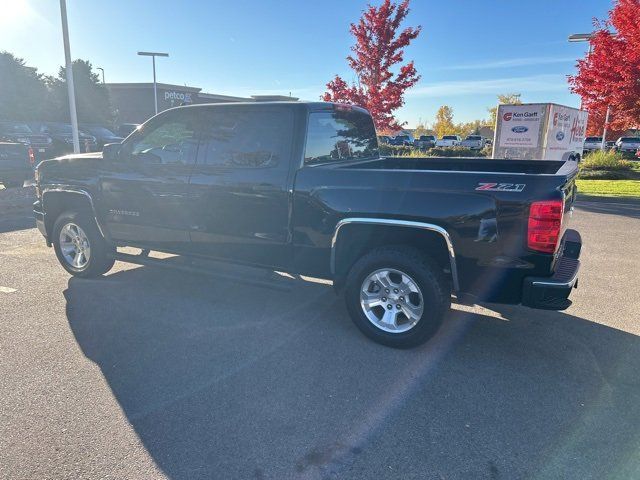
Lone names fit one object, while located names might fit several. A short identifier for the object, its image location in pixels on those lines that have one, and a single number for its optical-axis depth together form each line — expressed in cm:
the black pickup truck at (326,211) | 343
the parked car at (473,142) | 4803
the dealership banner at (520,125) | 1488
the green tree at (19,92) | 3488
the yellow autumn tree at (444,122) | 6775
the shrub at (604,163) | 1805
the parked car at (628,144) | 4138
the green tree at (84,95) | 3756
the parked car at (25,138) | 1563
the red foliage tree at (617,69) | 1088
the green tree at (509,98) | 5526
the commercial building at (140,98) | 5328
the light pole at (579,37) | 1756
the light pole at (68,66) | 1265
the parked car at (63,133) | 2273
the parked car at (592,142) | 4211
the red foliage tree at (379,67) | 1822
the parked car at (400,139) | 5058
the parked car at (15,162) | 1248
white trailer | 1481
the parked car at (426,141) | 4826
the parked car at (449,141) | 5297
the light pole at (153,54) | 3189
